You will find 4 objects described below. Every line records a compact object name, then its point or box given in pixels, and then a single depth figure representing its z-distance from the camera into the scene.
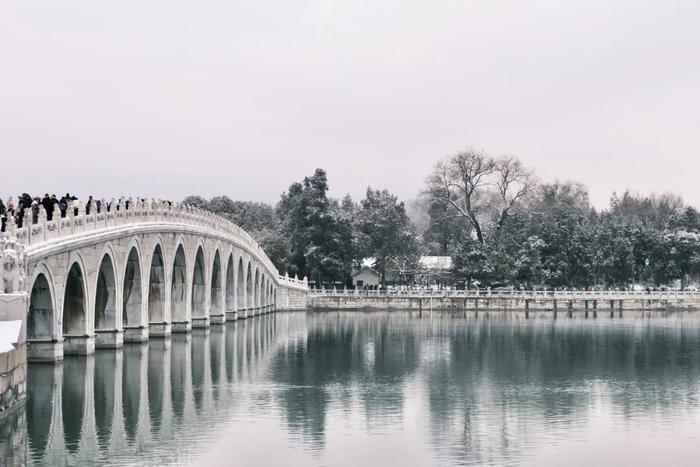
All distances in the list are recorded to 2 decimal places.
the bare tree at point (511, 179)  106.88
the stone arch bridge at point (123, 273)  37.44
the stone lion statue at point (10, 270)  28.12
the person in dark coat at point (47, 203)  41.66
